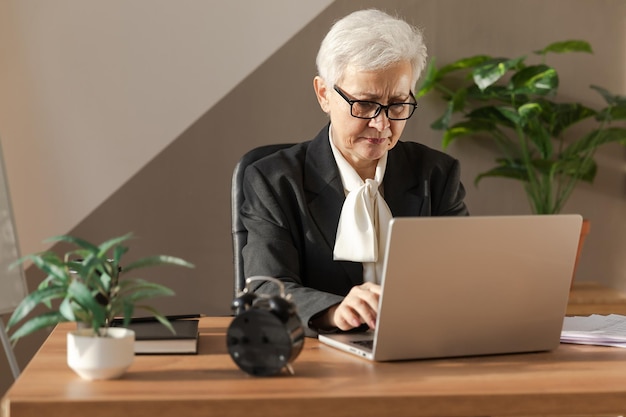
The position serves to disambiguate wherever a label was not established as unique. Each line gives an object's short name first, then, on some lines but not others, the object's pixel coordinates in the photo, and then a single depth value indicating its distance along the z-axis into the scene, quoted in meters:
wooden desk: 1.83
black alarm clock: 1.98
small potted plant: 1.92
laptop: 2.03
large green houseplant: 4.28
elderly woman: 2.69
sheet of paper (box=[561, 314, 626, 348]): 2.32
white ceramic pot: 1.92
